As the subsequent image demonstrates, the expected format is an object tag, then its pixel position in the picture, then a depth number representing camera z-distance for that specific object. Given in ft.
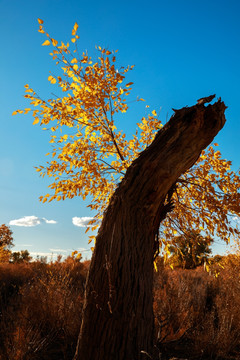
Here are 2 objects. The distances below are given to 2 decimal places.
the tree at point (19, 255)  69.97
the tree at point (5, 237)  70.25
